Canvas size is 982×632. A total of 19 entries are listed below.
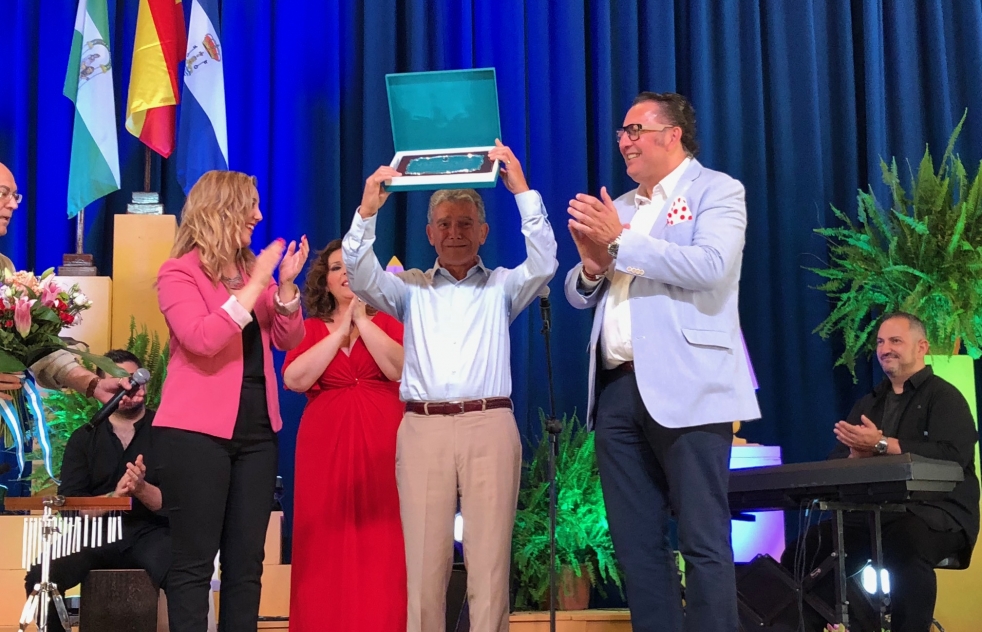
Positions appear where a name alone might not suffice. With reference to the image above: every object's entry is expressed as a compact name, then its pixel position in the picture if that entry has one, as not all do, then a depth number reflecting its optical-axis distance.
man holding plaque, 2.96
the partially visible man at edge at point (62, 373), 2.91
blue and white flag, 5.14
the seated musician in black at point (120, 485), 3.66
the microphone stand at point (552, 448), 3.16
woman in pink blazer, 2.76
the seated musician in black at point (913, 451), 3.75
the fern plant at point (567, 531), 4.35
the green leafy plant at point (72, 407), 4.24
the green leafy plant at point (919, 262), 4.83
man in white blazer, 2.53
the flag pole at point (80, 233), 5.05
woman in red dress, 3.41
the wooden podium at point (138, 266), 4.80
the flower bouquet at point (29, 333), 2.69
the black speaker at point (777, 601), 3.76
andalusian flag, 5.05
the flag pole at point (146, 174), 5.11
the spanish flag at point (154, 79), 5.13
